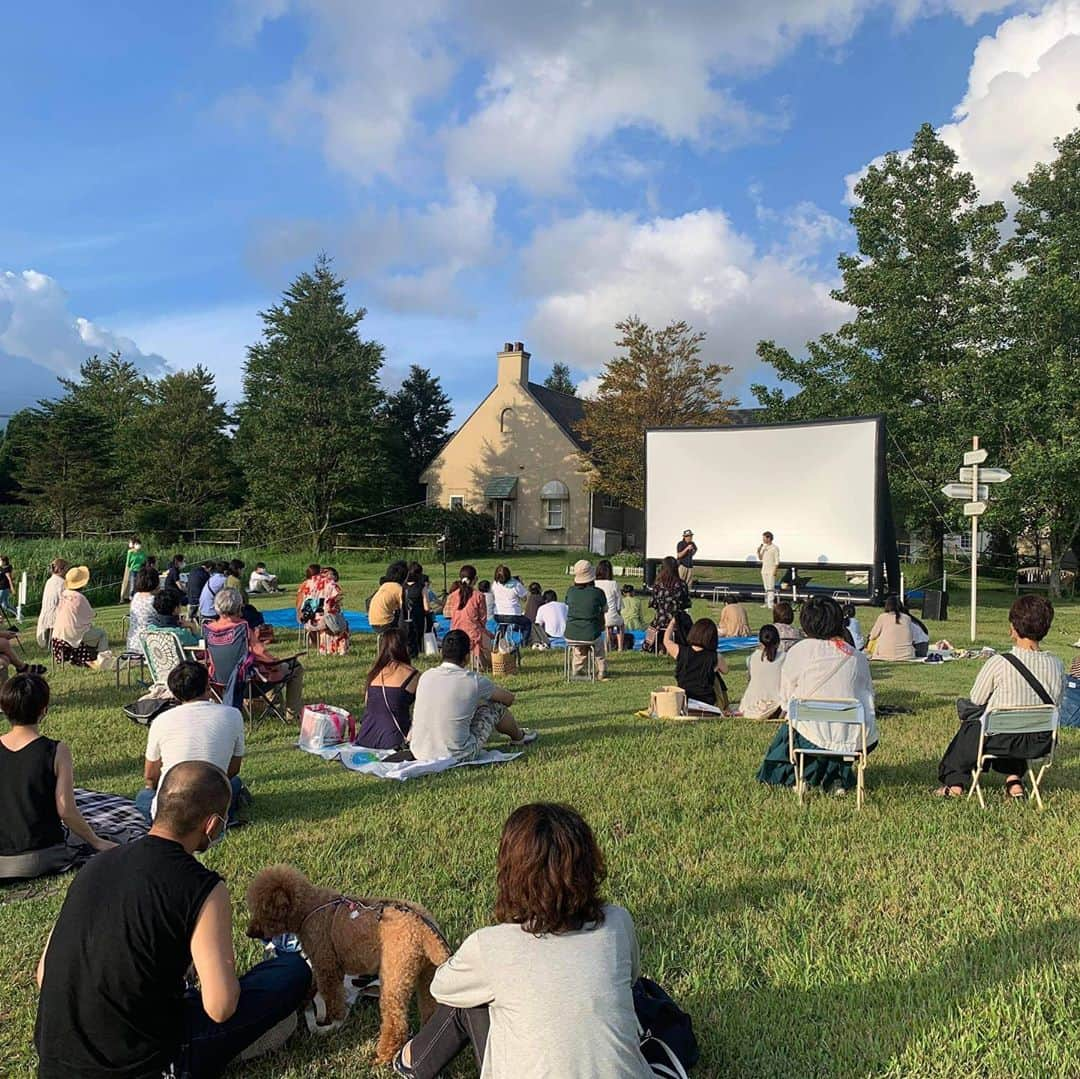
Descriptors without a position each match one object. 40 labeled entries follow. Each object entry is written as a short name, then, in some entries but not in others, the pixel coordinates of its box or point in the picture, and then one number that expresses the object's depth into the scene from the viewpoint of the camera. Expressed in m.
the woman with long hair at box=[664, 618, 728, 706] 8.16
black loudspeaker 17.17
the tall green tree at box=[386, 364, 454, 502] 47.91
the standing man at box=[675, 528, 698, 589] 18.75
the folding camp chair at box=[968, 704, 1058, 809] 5.24
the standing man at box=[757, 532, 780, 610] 18.94
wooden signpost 14.54
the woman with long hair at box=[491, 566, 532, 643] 11.49
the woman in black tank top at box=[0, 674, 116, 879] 3.98
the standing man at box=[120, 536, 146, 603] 18.94
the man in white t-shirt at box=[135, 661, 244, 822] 4.80
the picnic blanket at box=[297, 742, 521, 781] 5.99
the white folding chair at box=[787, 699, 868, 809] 5.39
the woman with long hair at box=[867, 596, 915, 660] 11.71
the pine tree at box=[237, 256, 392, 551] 34.66
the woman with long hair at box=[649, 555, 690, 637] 11.60
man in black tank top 2.17
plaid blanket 4.56
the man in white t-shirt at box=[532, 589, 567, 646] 11.73
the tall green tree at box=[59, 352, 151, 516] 37.78
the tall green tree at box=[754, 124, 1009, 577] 24.11
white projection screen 19.28
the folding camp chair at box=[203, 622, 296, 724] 7.40
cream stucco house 38.25
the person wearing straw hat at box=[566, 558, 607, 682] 10.07
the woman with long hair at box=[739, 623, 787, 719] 7.75
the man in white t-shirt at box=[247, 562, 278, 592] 20.80
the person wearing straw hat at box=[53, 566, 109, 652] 10.34
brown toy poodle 2.75
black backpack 2.59
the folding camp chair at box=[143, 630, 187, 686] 7.94
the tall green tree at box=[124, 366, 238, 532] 37.84
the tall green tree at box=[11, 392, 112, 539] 35.91
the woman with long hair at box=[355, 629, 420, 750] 6.62
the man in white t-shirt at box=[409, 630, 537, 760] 6.22
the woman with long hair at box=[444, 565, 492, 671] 10.24
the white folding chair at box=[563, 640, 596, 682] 10.22
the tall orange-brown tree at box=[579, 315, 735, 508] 31.94
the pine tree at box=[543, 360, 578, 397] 73.06
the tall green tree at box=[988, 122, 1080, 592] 22.17
